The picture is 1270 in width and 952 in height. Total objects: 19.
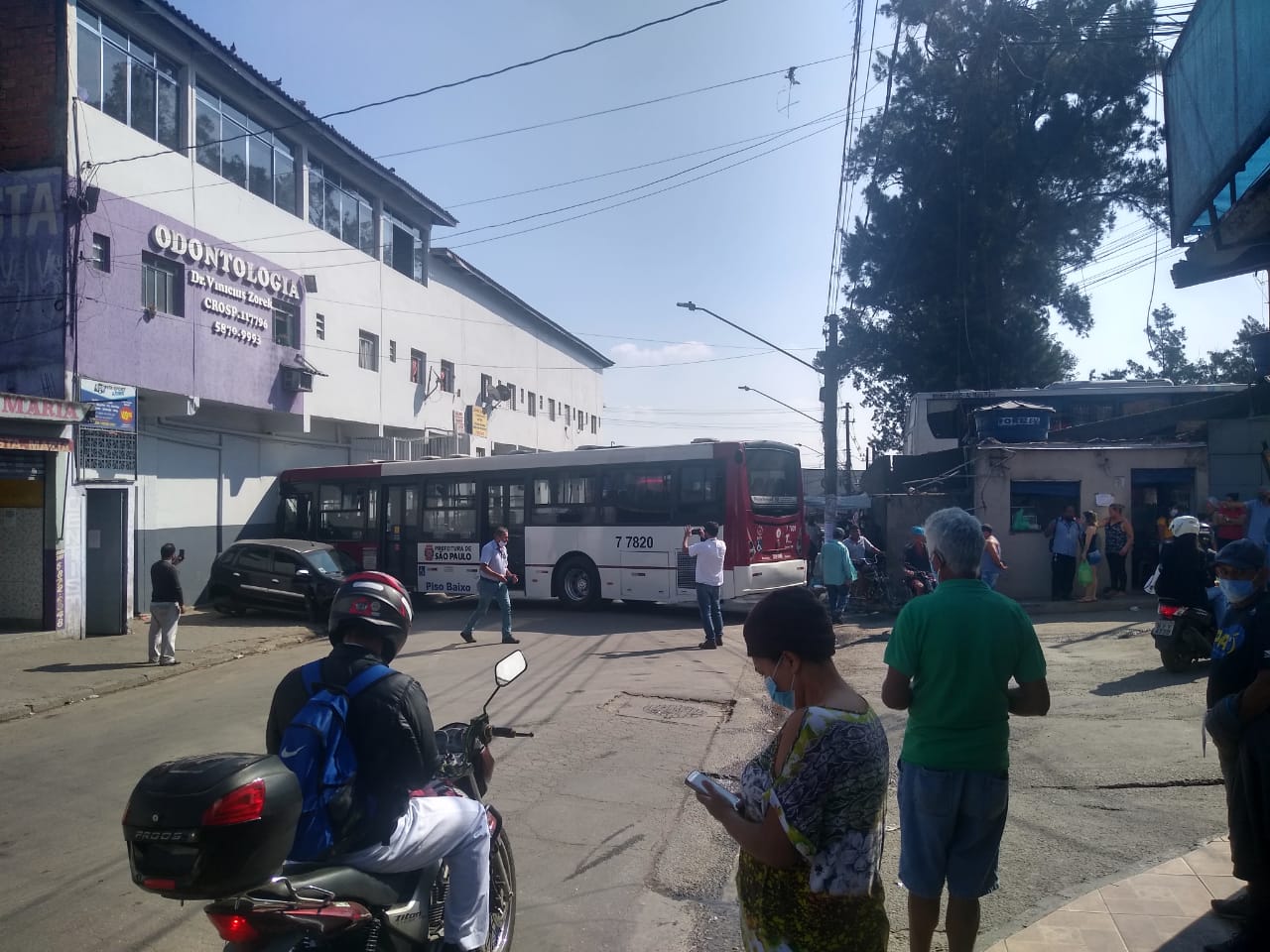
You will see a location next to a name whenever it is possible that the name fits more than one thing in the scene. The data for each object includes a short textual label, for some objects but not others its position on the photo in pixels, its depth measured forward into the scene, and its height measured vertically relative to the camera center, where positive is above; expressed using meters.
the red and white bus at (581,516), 16.44 -0.18
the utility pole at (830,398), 20.62 +2.46
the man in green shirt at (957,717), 3.40 -0.81
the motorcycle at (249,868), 2.31 -0.91
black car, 17.08 -1.26
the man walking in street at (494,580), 13.99 -1.13
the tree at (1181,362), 52.56 +8.70
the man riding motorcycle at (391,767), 2.96 -0.84
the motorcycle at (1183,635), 9.34 -1.40
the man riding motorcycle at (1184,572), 9.30 -0.77
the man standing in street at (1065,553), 16.08 -0.95
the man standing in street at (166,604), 12.73 -1.28
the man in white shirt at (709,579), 13.23 -1.07
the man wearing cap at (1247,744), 3.73 -1.02
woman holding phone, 2.31 -0.82
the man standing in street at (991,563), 14.09 -0.98
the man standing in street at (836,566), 14.51 -1.01
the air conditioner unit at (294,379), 21.28 +3.05
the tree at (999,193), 31.77 +11.05
